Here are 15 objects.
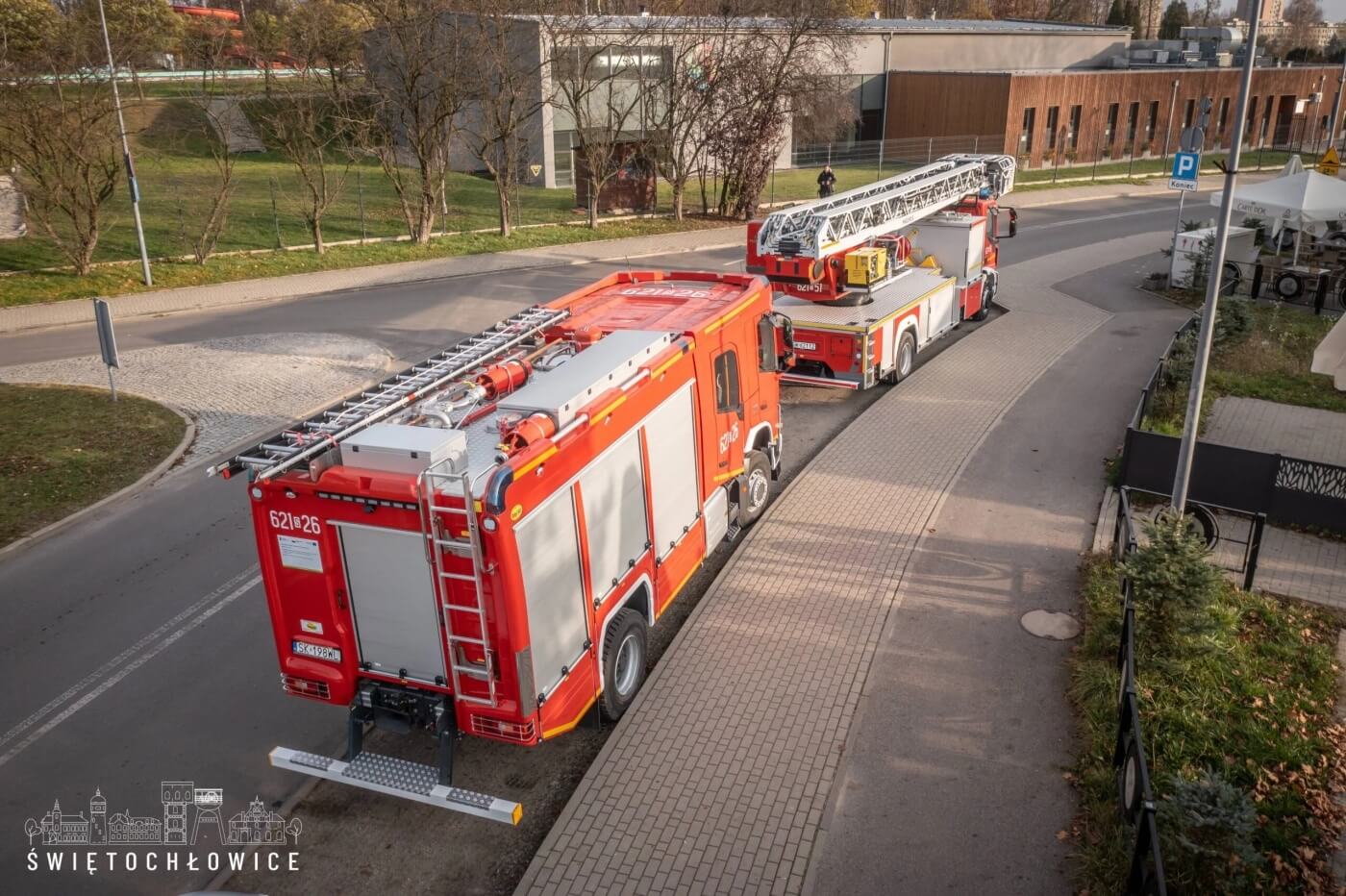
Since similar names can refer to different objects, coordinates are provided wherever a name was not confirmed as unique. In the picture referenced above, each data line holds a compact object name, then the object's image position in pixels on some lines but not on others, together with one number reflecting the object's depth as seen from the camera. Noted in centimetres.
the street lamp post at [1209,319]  919
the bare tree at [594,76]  3156
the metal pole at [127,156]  2228
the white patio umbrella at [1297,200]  2147
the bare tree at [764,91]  3303
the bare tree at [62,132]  2212
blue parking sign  1445
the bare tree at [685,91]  3284
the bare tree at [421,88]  2780
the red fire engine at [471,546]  677
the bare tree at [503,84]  2897
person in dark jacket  3525
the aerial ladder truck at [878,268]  1652
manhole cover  992
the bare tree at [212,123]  2570
